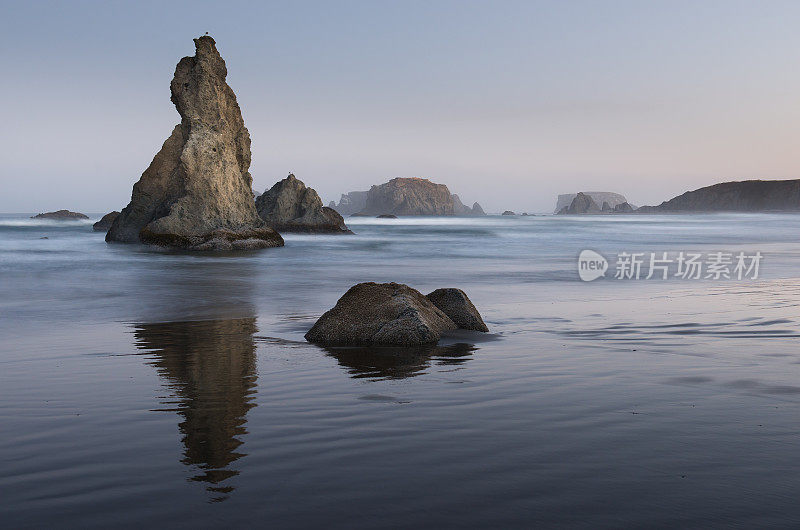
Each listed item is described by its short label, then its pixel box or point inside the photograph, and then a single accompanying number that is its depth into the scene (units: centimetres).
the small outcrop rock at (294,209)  6894
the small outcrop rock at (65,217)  16610
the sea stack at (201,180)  4156
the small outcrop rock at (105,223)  7475
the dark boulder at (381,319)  974
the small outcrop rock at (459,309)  1110
